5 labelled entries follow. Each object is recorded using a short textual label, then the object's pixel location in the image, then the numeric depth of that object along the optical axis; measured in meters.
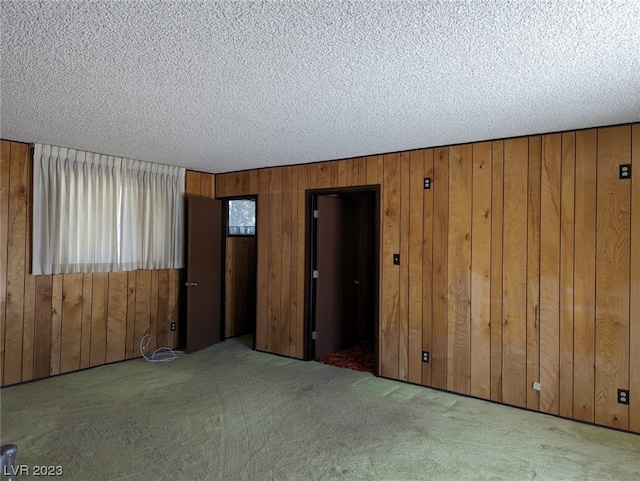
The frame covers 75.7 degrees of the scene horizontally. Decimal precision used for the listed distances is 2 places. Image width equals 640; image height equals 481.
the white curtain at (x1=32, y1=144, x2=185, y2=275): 4.15
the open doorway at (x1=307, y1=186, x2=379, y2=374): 5.06
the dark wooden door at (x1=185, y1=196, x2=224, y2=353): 5.21
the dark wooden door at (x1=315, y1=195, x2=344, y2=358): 5.12
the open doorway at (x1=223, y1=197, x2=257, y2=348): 6.10
